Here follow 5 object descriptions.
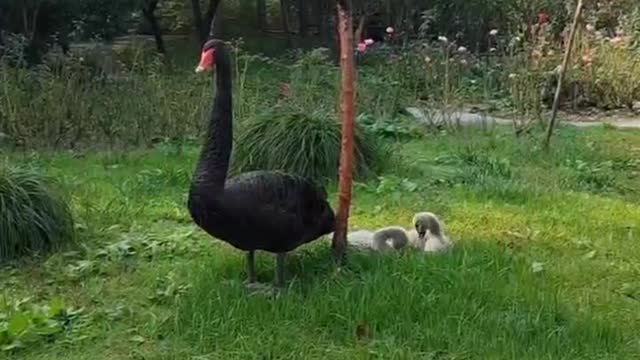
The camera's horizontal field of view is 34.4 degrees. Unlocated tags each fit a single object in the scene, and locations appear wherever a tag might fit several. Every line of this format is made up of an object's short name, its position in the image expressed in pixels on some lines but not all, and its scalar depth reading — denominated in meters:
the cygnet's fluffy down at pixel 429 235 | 5.10
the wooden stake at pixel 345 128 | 4.84
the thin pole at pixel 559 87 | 8.77
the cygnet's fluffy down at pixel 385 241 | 5.11
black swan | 4.38
